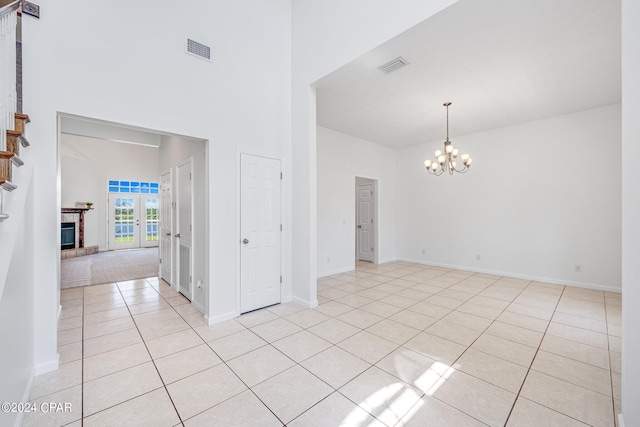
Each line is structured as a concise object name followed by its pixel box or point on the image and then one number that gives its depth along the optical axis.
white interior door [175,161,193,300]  3.85
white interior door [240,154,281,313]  3.43
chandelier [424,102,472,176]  4.46
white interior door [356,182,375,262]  7.13
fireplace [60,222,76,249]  7.91
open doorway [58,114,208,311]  4.50
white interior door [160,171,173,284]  4.64
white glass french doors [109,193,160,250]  9.13
